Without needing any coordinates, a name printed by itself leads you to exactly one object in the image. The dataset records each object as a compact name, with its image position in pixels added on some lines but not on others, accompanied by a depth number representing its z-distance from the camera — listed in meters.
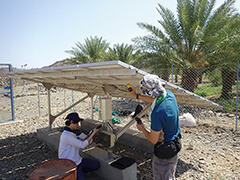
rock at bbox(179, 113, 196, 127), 6.88
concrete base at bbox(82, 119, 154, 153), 4.65
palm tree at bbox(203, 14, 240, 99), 8.11
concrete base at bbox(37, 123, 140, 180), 3.18
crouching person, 3.02
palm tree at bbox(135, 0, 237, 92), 8.41
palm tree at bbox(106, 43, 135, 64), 14.28
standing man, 2.08
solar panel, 2.33
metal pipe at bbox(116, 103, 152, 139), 3.30
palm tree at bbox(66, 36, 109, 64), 16.09
